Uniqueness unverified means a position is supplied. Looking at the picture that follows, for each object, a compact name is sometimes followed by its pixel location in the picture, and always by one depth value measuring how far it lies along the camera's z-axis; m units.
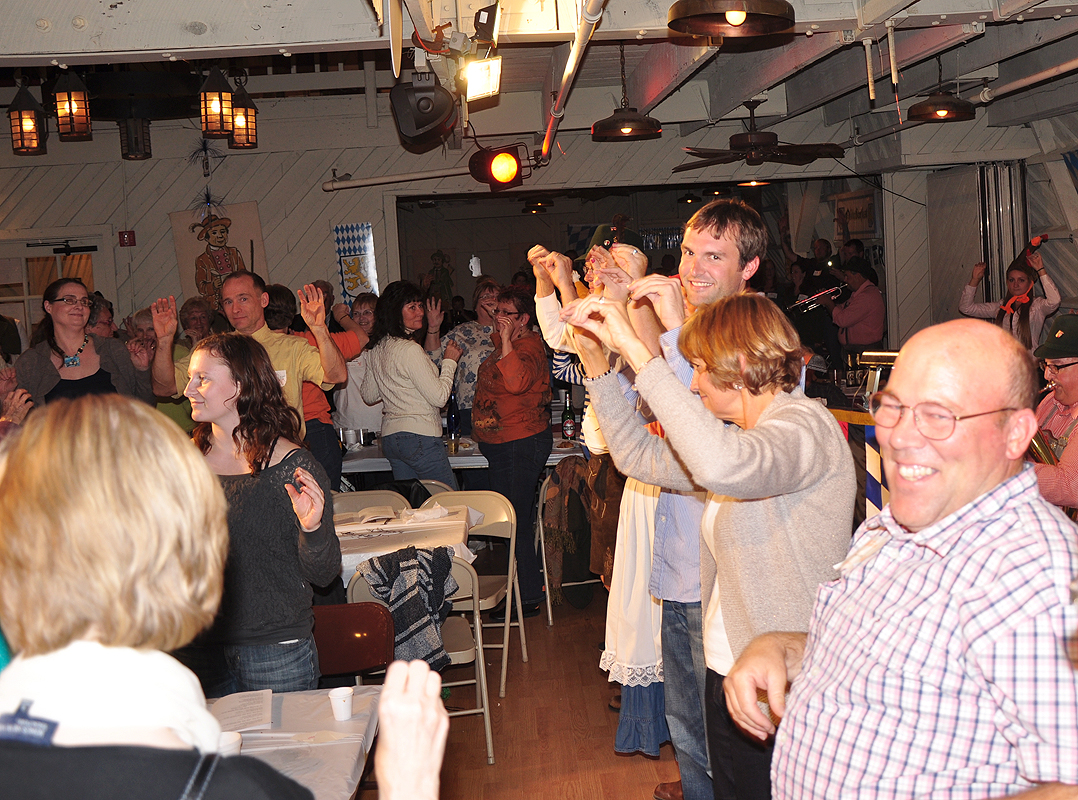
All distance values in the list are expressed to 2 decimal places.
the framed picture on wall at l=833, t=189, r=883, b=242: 11.82
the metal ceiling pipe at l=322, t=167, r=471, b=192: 9.17
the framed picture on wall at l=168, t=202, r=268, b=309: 9.23
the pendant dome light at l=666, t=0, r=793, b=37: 3.24
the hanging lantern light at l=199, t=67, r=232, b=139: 6.28
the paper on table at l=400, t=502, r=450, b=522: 4.29
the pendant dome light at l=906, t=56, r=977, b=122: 6.78
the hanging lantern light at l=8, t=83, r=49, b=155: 6.65
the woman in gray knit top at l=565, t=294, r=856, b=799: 1.63
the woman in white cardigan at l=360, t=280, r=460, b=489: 5.31
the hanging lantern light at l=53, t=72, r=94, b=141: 6.23
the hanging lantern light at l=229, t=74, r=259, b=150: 6.71
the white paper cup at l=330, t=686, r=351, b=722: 2.08
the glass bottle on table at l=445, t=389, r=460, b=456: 6.39
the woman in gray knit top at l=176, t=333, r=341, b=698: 2.50
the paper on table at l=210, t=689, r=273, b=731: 2.06
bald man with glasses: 1.11
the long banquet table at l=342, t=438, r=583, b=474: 5.57
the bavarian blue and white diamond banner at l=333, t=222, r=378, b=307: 9.34
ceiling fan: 7.61
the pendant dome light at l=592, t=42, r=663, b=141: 6.57
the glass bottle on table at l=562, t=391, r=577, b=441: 5.79
